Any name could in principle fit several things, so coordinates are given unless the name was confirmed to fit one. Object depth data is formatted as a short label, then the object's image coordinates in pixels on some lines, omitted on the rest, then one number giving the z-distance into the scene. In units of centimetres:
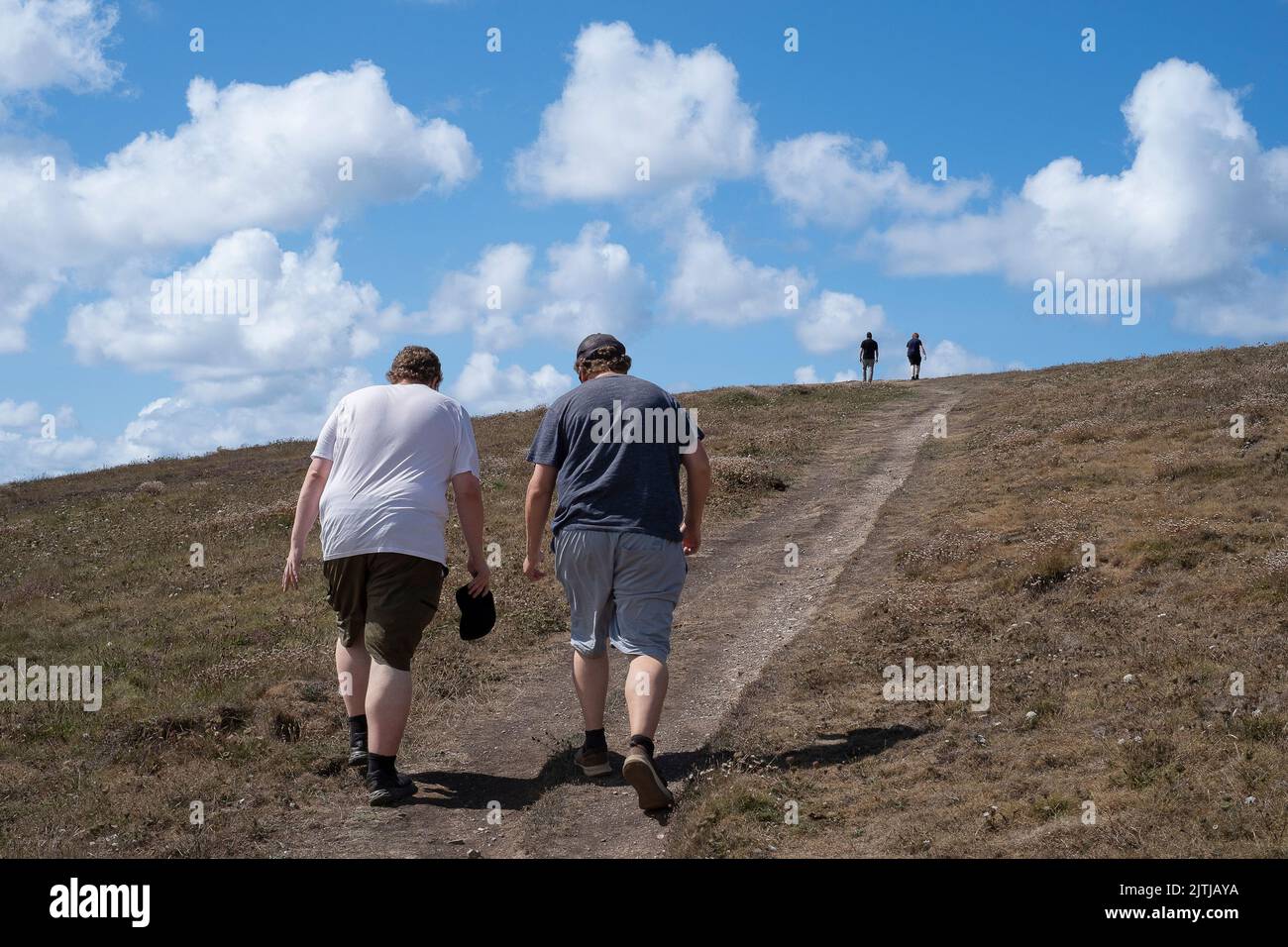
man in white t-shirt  709
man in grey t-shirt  675
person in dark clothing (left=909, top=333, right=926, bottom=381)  4497
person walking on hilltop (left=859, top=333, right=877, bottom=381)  4528
